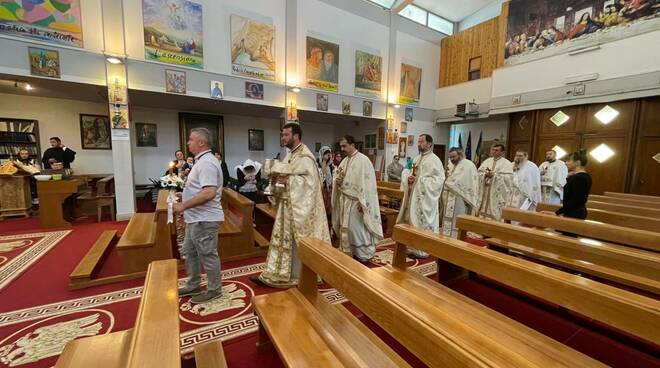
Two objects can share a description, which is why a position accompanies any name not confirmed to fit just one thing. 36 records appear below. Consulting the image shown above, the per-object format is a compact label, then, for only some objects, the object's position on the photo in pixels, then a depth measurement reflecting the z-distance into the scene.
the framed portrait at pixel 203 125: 10.38
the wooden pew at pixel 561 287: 1.14
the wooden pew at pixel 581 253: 1.77
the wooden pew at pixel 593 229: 2.25
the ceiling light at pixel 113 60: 6.32
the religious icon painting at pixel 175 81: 7.17
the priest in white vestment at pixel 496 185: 6.08
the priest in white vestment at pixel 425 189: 4.39
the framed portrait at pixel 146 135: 9.84
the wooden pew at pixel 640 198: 4.91
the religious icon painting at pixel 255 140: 11.81
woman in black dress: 3.19
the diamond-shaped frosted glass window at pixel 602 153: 8.72
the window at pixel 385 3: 11.31
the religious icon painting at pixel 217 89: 7.84
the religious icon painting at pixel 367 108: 11.05
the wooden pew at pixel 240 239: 3.97
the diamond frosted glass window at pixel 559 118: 9.50
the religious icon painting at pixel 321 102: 9.85
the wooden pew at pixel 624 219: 3.04
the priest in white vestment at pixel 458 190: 4.76
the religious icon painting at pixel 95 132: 9.01
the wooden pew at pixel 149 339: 0.93
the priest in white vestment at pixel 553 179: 6.92
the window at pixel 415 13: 12.46
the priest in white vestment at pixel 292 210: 3.12
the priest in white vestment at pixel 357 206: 3.94
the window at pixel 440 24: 13.36
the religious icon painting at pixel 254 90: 8.43
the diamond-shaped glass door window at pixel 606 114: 8.52
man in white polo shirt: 2.58
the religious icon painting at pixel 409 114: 12.46
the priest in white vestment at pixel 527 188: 6.36
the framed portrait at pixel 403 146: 12.29
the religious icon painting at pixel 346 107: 10.45
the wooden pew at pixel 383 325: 0.90
